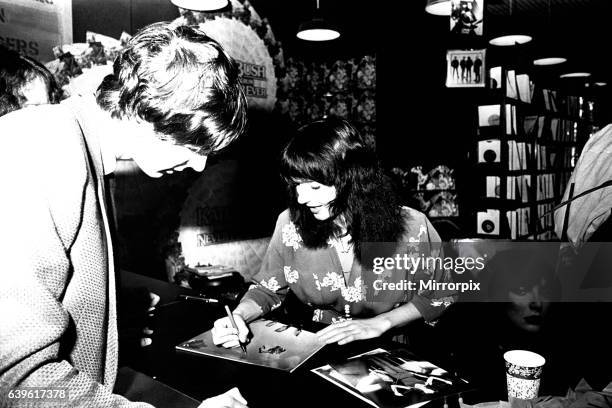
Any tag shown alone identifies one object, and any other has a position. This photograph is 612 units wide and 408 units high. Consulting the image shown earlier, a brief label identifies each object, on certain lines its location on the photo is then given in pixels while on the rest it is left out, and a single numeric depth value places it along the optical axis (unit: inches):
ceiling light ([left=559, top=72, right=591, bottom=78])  284.4
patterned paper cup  38.8
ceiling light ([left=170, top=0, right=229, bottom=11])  108.3
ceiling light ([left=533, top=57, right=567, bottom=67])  232.2
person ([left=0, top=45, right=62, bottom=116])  73.7
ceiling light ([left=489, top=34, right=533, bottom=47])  176.1
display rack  185.0
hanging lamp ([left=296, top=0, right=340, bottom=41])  138.9
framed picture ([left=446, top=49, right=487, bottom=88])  171.5
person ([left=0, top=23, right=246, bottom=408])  29.1
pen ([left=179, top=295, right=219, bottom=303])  77.0
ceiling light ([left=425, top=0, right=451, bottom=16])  129.7
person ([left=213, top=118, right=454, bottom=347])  73.7
